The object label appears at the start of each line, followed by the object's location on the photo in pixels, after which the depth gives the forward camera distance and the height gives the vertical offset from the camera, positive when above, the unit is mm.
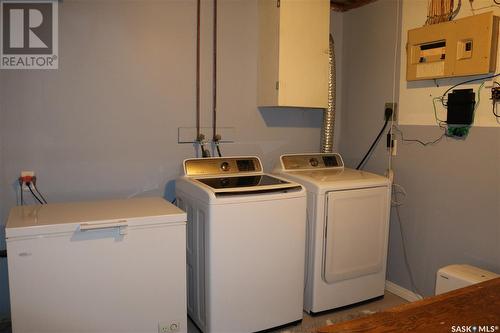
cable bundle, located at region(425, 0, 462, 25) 2670 +771
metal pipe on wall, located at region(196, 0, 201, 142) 2992 +390
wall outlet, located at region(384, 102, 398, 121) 3142 +138
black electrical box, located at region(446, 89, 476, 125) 2555 +139
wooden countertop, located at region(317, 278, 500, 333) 1352 -652
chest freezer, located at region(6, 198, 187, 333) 1956 -739
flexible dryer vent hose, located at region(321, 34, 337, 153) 3393 +99
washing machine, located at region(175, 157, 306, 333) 2357 -760
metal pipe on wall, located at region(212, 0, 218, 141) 3064 +291
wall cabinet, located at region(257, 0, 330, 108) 2988 +544
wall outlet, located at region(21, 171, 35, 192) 2610 -348
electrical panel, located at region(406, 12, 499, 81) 2406 +502
